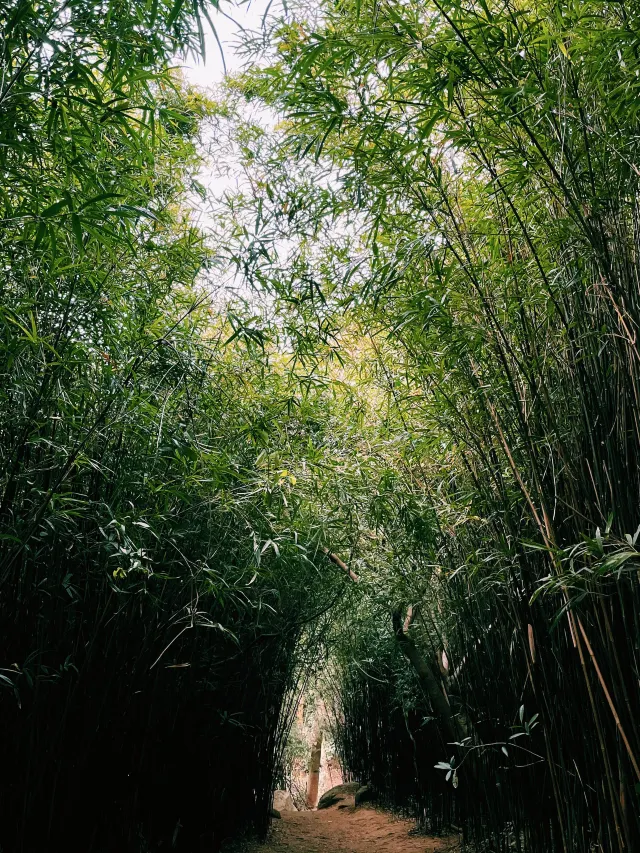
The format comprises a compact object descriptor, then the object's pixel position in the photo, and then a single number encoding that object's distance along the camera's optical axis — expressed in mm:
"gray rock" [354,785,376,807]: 6895
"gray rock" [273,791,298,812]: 9557
